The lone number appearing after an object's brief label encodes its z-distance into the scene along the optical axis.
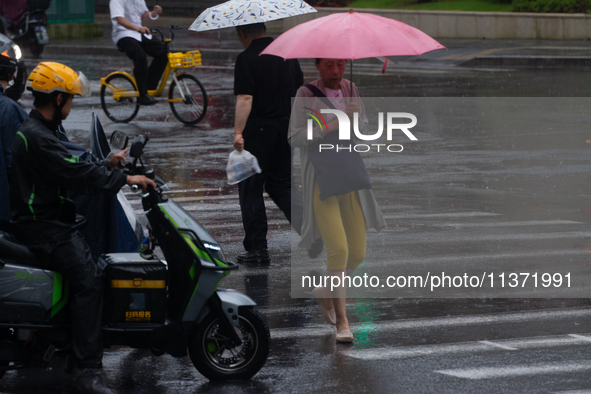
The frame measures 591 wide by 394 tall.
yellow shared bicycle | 28.86
